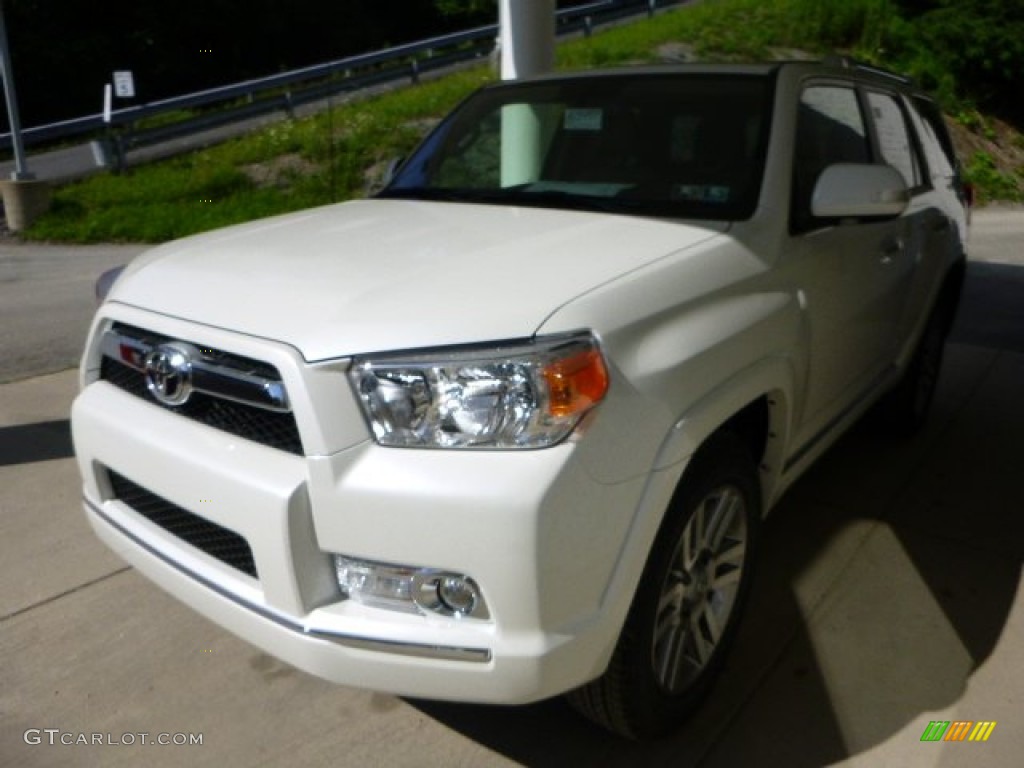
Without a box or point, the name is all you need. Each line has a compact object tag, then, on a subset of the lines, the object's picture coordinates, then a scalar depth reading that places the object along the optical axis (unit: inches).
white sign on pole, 598.9
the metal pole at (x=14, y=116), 479.2
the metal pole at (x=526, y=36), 268.7
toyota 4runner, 78.9
